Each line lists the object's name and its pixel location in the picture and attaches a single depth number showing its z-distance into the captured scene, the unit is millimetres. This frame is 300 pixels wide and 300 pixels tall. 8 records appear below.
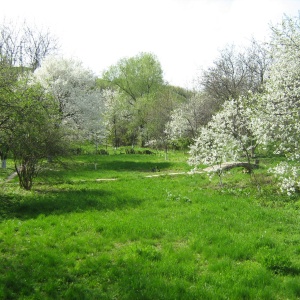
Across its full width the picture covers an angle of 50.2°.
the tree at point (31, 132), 13793
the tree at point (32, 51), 45216
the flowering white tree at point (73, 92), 33344
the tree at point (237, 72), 34188
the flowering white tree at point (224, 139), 17812
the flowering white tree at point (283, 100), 12211
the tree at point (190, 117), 45094
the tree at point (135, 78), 60819
